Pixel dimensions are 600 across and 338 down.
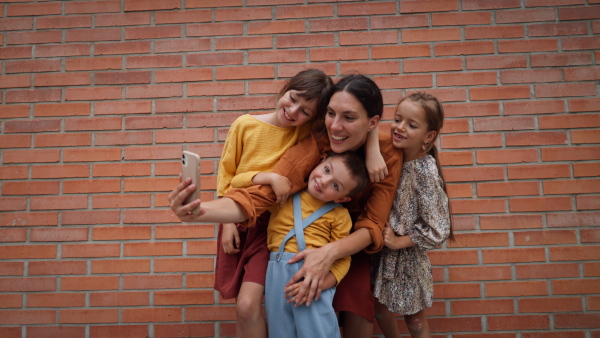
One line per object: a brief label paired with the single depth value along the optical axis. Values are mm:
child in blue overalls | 1976
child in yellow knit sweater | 2133
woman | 1967
